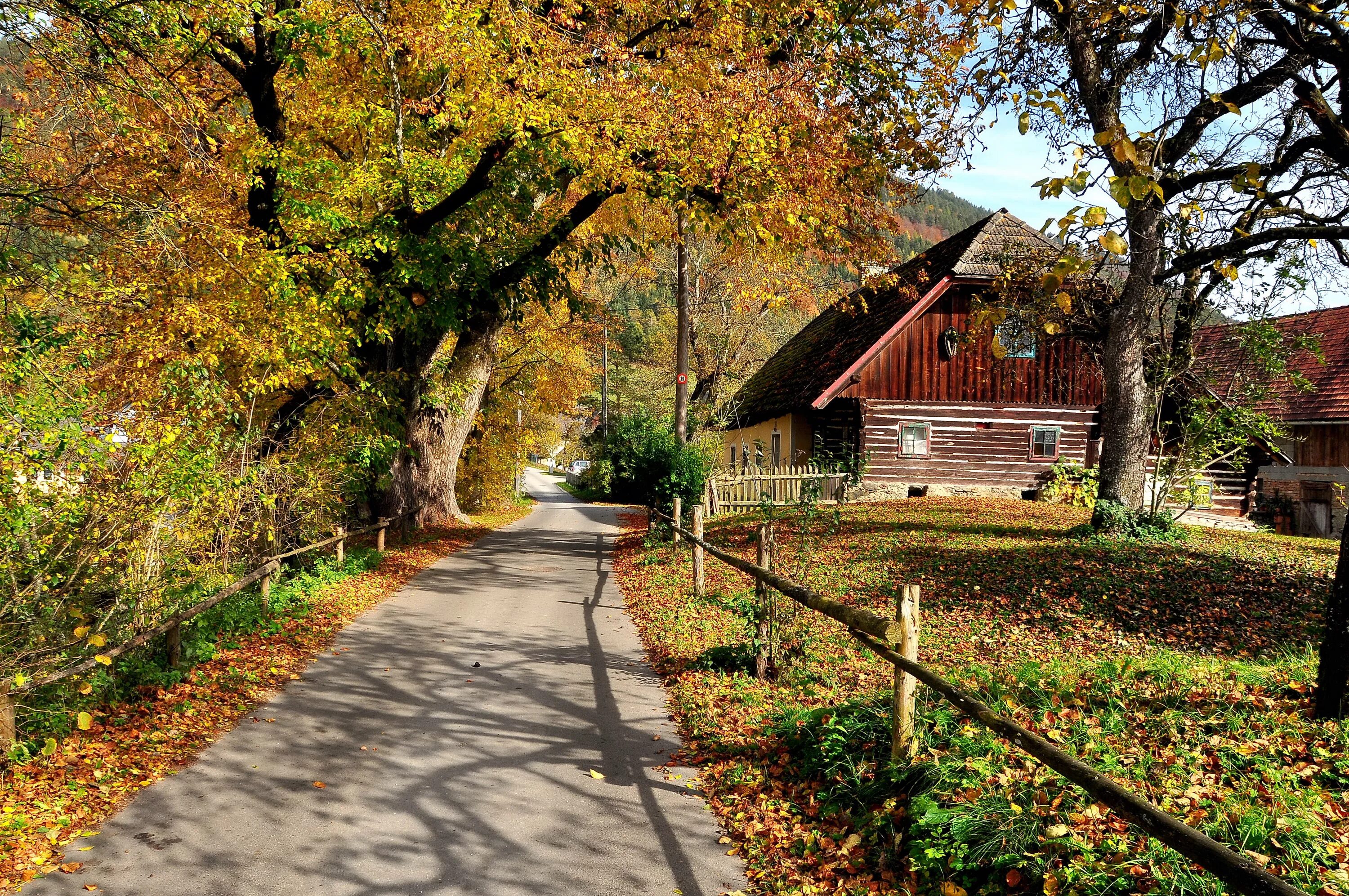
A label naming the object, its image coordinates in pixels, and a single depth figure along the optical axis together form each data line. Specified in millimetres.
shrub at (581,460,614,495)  45750
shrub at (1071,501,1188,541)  15766
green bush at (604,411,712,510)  20969
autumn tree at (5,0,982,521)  11680
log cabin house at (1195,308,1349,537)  27547
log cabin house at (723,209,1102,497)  26125
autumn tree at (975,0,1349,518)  4836
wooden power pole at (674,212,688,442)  26062
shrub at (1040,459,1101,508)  23859
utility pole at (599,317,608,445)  51812
